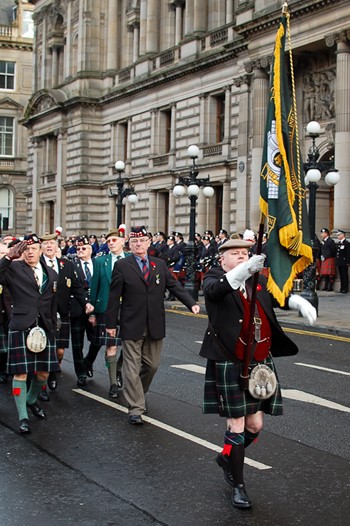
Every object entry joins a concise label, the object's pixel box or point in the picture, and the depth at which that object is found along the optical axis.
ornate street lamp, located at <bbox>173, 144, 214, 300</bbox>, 26.42
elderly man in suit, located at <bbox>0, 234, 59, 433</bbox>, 8.88
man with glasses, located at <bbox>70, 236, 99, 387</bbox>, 11.65
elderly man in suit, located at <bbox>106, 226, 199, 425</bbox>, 9.28
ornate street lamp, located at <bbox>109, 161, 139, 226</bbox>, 33.15
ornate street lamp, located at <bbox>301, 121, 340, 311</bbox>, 21.19
